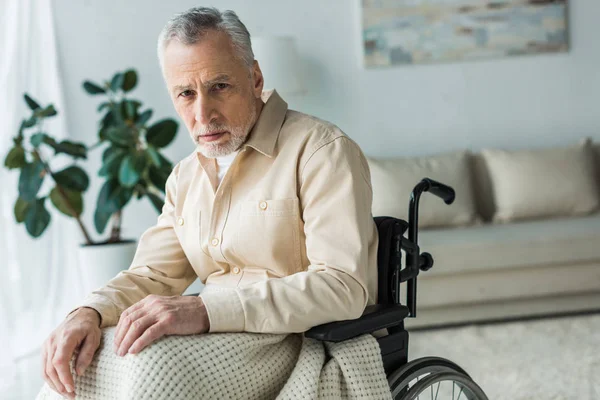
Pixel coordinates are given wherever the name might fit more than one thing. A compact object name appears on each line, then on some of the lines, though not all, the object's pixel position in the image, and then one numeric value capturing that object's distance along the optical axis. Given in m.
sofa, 3.60
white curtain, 3.71
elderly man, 1.40
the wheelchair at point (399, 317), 1.48
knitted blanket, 1.26
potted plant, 3.51
